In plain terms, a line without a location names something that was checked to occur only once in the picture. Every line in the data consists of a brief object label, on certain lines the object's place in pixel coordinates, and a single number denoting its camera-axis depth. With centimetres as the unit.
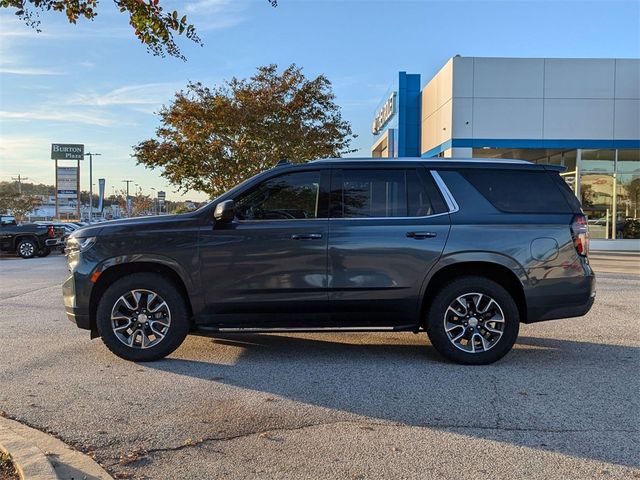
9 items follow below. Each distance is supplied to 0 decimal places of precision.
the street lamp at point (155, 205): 10062
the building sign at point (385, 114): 2997
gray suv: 564
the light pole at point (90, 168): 6396
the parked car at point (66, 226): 2538
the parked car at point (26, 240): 2244
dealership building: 2180
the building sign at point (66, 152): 6075
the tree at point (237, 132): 2361
